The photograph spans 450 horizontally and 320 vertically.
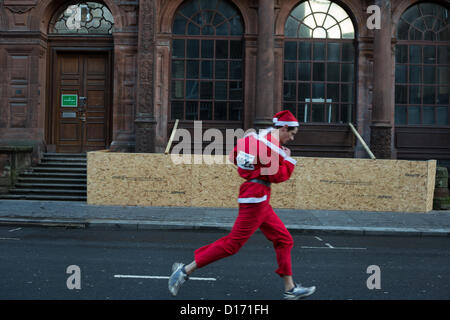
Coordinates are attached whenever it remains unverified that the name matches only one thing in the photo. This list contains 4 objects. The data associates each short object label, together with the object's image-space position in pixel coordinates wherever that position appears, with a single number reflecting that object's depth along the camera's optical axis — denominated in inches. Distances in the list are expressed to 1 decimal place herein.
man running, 192.1
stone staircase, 522.3
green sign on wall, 633.0
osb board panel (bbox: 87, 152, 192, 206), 483.5
